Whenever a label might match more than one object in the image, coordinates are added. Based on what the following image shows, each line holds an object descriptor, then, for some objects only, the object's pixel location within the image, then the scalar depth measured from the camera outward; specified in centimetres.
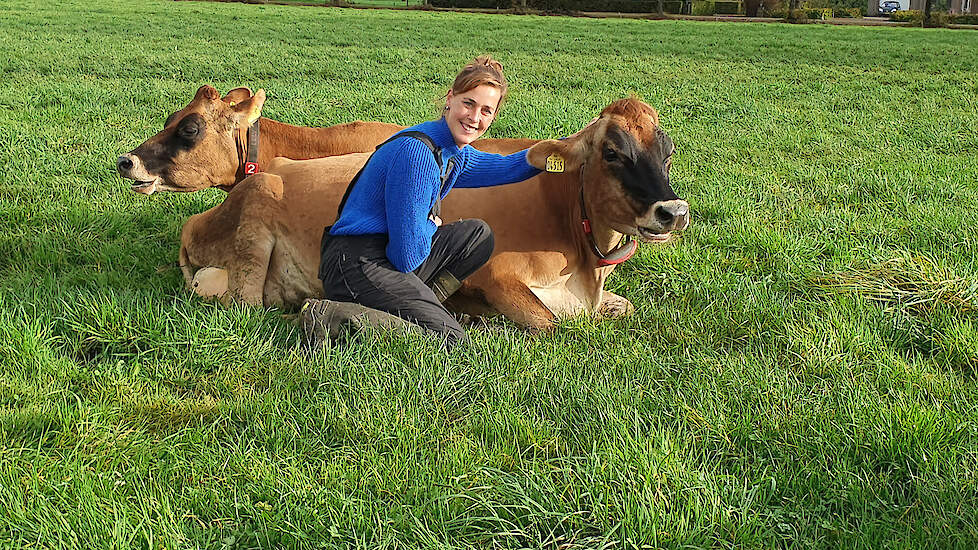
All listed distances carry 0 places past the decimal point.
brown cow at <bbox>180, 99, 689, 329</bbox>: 392
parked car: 7558
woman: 374
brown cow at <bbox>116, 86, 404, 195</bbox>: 504
